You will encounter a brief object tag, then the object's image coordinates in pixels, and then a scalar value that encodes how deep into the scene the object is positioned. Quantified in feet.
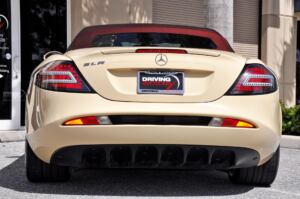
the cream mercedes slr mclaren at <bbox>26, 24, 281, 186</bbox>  10.80
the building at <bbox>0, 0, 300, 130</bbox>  28.07
